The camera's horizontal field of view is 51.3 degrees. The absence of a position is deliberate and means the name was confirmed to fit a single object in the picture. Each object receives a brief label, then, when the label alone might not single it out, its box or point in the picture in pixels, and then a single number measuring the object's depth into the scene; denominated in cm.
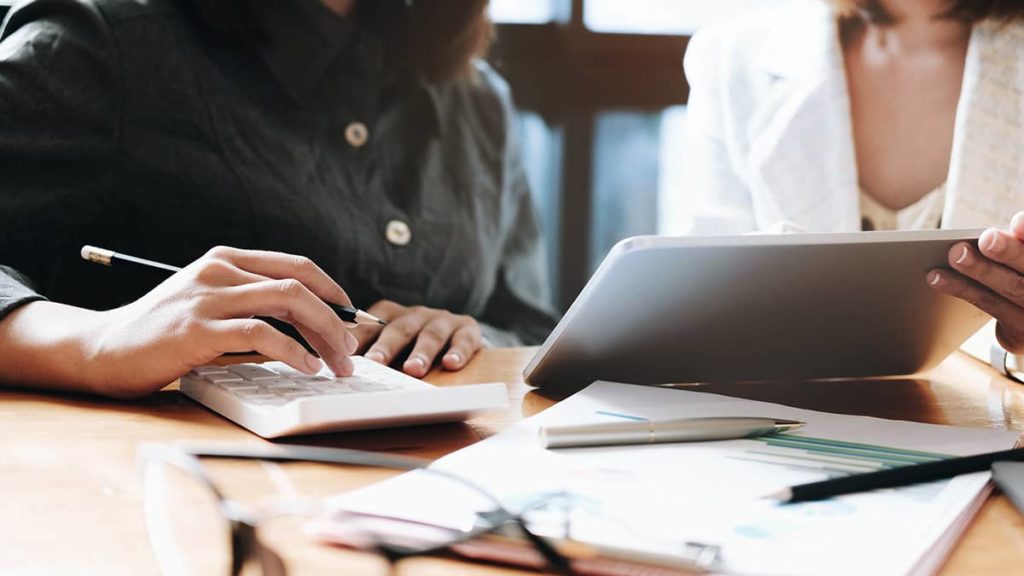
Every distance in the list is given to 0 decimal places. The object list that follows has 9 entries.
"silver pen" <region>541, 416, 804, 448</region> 60
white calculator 62
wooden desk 44
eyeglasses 42
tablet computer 67
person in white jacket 154
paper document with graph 45
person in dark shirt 73
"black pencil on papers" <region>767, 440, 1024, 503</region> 51
